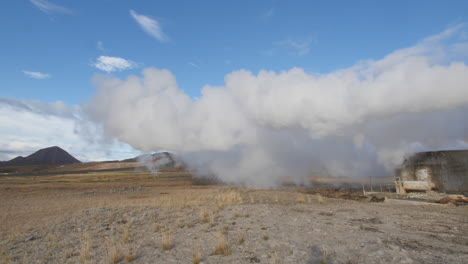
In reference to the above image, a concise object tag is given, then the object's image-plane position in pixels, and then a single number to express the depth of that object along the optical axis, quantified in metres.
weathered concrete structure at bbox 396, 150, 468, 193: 27.78
